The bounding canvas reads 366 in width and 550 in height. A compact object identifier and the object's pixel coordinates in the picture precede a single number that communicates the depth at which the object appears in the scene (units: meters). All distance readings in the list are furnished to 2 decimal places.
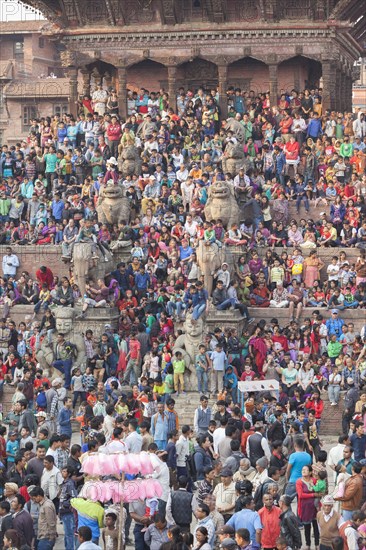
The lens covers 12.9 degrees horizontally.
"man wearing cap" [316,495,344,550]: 21.52
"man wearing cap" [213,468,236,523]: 22.39
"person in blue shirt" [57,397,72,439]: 29.00
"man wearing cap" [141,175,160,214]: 40.38
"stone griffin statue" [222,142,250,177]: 40.31
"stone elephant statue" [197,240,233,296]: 35.53
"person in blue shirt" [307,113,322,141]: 42.31
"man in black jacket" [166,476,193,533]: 21.95
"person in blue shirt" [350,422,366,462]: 24.95
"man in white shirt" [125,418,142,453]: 24.47
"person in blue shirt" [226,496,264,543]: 20.77
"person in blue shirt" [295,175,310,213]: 39.84
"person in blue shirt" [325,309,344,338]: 34.34
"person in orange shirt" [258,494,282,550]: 20.91
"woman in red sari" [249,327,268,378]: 33.47
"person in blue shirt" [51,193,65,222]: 39.88
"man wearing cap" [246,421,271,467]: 25.06
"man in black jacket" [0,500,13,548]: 21.12
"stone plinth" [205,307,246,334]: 35.15
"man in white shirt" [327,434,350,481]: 23.94
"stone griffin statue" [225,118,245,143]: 41.53
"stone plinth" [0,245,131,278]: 39.56
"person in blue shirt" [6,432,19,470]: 26.30
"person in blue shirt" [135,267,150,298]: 36.55
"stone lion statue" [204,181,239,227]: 37.66
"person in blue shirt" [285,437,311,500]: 23.52
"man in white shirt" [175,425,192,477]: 25.33
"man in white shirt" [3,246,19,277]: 39.09
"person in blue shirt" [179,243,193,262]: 36.97
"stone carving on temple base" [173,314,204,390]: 33.50
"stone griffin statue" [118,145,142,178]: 41.66
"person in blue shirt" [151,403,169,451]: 27.12
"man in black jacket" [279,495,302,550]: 21.08
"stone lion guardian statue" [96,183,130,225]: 38.72
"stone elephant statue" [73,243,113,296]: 36.16
